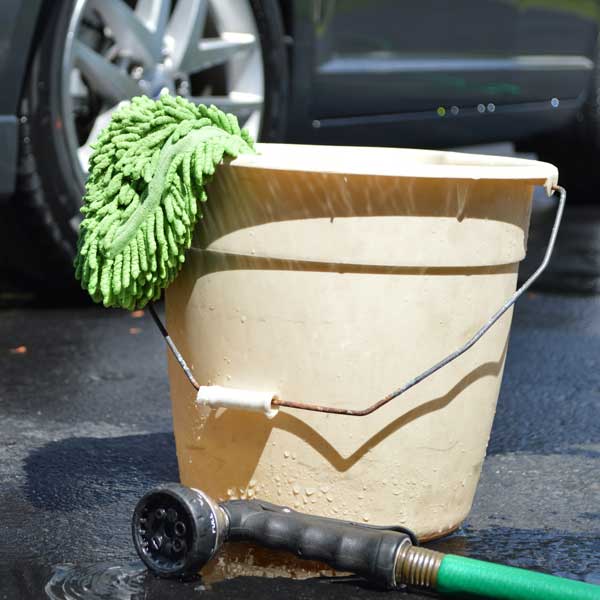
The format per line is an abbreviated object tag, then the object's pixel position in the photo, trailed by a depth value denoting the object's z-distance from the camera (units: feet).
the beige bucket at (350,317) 4.92
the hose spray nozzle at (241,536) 4.85
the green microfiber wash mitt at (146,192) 4.97
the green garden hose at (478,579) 4.69
